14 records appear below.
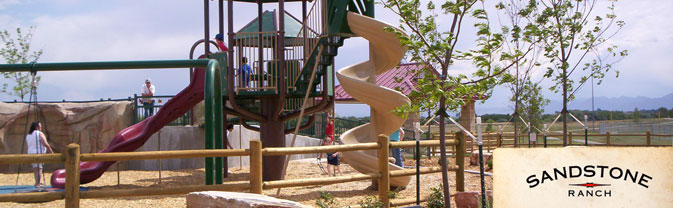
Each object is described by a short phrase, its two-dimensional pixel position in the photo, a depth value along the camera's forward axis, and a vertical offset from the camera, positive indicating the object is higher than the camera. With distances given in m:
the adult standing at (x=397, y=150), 12.25 -0.75
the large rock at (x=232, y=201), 5.09 -0.76
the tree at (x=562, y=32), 10.97 +1.47
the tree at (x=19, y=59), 15.86 +1.76
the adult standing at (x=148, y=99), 16.64 +0.49
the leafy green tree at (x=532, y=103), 16.94 +0.30
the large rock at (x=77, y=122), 16.80 -0.12
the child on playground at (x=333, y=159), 12.14 -0.92
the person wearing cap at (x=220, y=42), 12.23 +1.54
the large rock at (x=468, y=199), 7.23 -1.07
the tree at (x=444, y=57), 6.44 +0.62
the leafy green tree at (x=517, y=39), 9.93 +1.10
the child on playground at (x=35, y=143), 10.76 -0.47
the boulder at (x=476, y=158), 15.05 -1.18
